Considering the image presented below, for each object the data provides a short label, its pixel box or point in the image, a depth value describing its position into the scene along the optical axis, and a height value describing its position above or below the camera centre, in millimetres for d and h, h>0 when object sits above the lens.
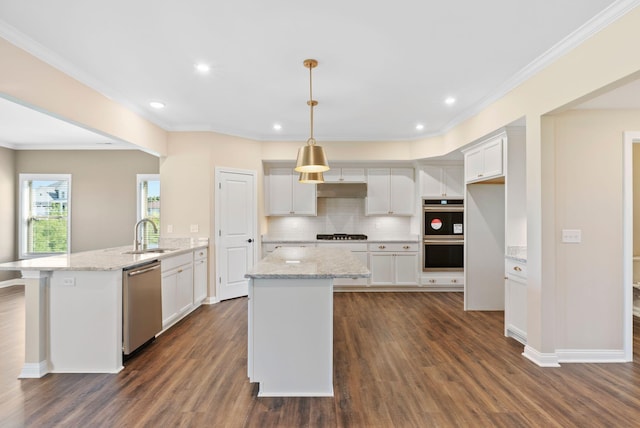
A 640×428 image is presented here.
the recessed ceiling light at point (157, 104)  3850 +1355
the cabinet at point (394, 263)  5590 -821
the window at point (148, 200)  6051 +303
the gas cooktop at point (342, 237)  5625 -379
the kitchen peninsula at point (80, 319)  2699 -858
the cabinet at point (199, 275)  4453 -844
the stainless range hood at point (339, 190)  5688 +453
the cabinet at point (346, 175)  5836 +734
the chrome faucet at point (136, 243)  3676 -311
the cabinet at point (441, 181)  5621 +601
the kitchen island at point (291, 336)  2371 -883
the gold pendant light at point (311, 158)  2873 +516
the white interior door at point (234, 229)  4910 -199
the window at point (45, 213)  6023 +63
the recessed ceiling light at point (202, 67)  2908 +1358
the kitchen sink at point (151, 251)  3659 -416
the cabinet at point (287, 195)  5816 +374
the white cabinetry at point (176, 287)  3619 -857
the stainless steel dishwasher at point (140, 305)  2834 -841
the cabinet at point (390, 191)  5840 +445
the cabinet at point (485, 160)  3648 +683
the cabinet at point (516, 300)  3291 -901
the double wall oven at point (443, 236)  5551 -352
